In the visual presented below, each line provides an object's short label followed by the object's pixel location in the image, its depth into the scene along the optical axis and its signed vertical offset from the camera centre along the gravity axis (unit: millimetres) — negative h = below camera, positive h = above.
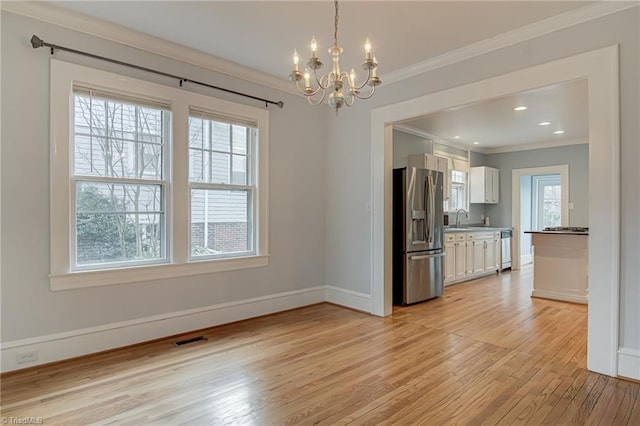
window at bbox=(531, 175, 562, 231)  8930 +259
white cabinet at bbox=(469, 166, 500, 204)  7688 +599
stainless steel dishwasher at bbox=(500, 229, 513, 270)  7621 -755
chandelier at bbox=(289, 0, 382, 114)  2010 +819
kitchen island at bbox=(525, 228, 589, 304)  4992 -765
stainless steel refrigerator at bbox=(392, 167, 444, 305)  4812 -335
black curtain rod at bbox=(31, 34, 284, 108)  2777 +1328
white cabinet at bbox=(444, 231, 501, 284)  6133 -802
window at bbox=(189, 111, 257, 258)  3768 +286
